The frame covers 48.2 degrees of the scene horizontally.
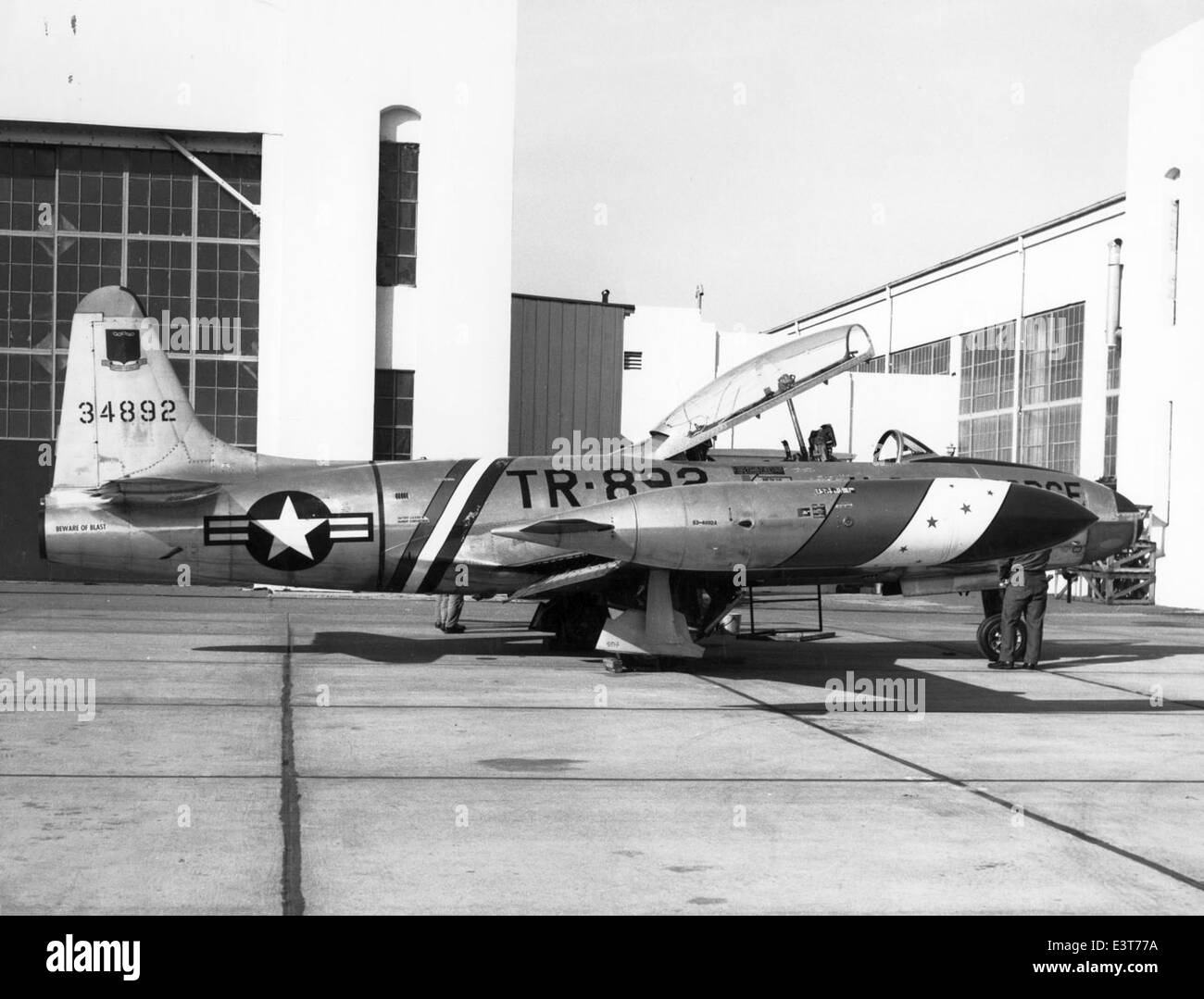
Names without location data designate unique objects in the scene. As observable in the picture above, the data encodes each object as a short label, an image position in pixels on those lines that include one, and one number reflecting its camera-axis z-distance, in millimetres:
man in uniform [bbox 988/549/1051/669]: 15344
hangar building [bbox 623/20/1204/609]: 29141
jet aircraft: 12617
